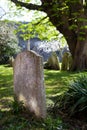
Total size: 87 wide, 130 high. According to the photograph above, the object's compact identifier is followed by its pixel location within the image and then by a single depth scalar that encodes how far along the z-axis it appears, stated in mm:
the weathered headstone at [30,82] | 3722
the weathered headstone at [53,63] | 11857
